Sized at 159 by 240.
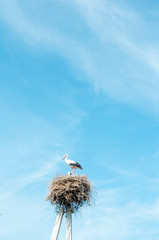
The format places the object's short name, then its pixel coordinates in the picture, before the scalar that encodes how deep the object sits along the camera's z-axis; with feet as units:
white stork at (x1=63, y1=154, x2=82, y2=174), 45.62
